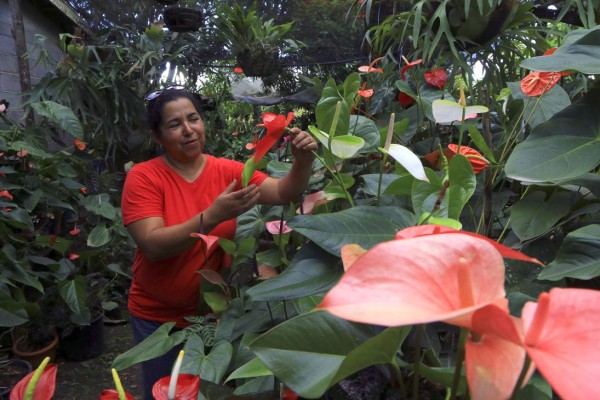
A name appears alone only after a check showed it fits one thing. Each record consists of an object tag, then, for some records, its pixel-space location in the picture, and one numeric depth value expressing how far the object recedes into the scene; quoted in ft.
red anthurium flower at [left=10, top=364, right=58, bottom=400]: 1.33
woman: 3.53
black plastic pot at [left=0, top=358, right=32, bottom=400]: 6.40
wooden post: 8.75
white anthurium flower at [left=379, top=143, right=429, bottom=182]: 1.48
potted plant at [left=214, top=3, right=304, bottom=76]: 7.89
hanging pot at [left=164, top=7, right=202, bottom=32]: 9.02
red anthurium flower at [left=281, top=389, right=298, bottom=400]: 1.37
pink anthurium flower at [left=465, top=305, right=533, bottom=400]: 0.67
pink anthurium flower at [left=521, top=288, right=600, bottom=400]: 0.57
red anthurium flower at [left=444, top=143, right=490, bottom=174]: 1.99
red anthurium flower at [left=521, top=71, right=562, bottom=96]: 2.13
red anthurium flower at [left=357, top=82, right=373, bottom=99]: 3.31
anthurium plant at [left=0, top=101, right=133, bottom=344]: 6.47
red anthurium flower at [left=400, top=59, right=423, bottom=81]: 3.00
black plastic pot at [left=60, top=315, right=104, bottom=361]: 8.00
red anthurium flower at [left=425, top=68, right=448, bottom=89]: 3.37
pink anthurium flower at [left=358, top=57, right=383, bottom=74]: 3.61
